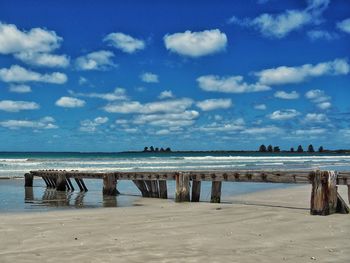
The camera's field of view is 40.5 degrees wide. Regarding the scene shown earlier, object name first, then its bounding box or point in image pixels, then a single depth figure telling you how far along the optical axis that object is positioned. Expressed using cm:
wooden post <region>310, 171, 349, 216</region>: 1095
